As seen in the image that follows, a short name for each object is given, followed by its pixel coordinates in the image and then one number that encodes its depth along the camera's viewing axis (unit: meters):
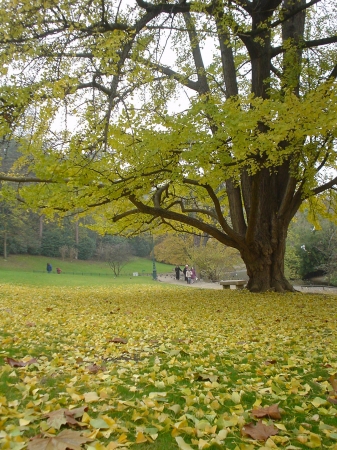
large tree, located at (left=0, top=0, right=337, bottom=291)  5.43
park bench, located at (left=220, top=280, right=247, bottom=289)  16.22
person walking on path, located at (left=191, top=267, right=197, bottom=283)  27.71
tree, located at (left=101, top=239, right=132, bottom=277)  34.96
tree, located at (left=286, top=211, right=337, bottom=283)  26.59
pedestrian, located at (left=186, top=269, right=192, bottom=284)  26.40
